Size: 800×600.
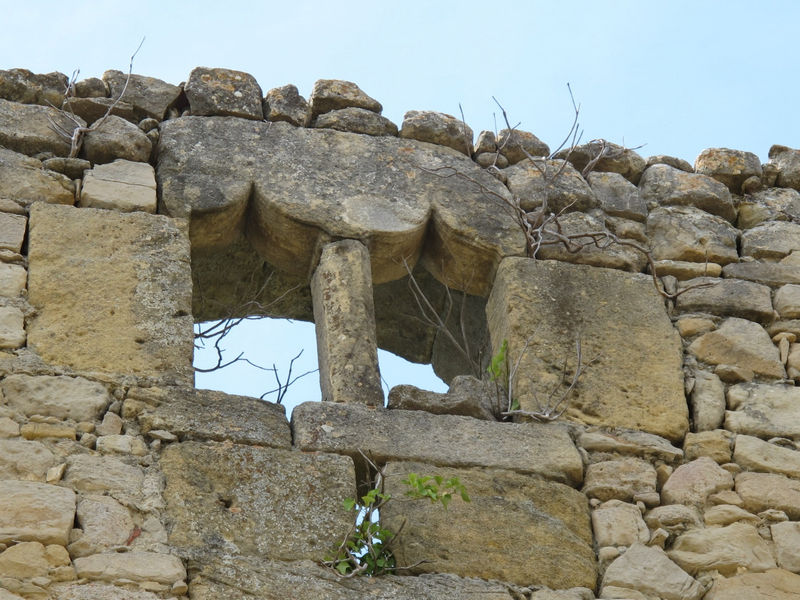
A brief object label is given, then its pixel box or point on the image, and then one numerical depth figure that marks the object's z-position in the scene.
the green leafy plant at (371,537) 8.66
